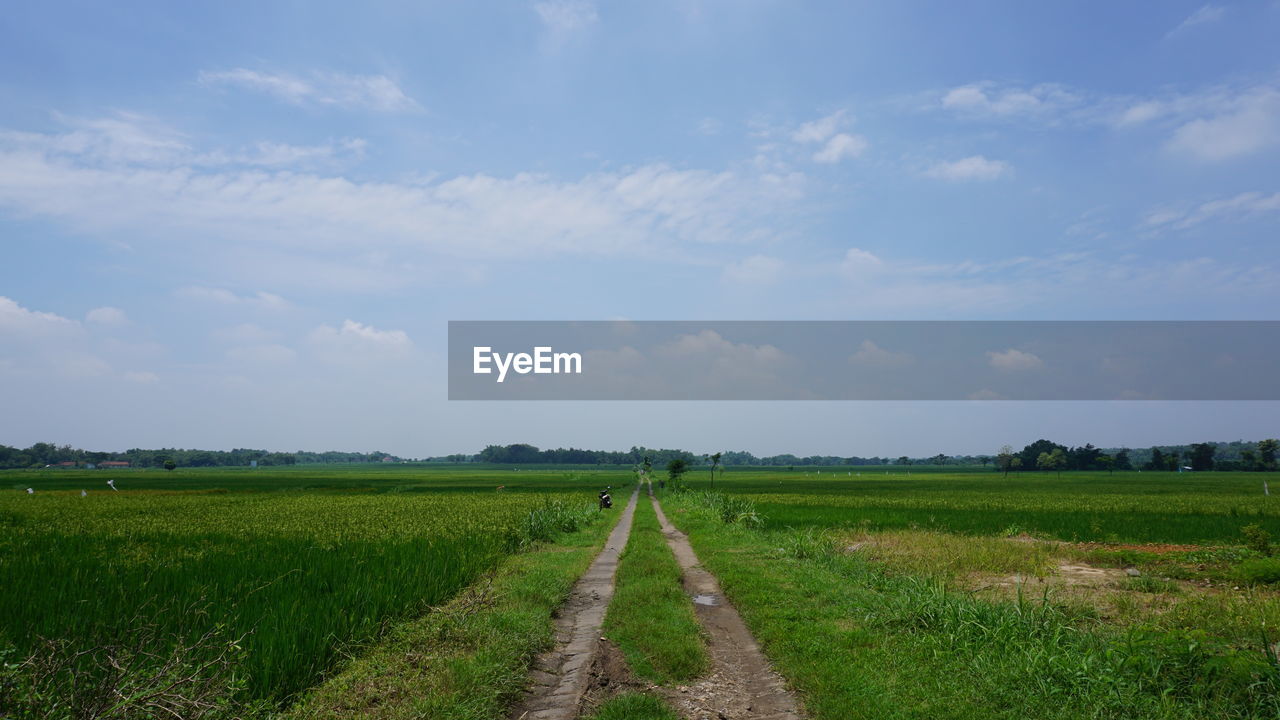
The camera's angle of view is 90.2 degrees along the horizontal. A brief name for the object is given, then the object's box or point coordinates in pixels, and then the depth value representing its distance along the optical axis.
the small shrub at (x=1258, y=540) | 16.77
